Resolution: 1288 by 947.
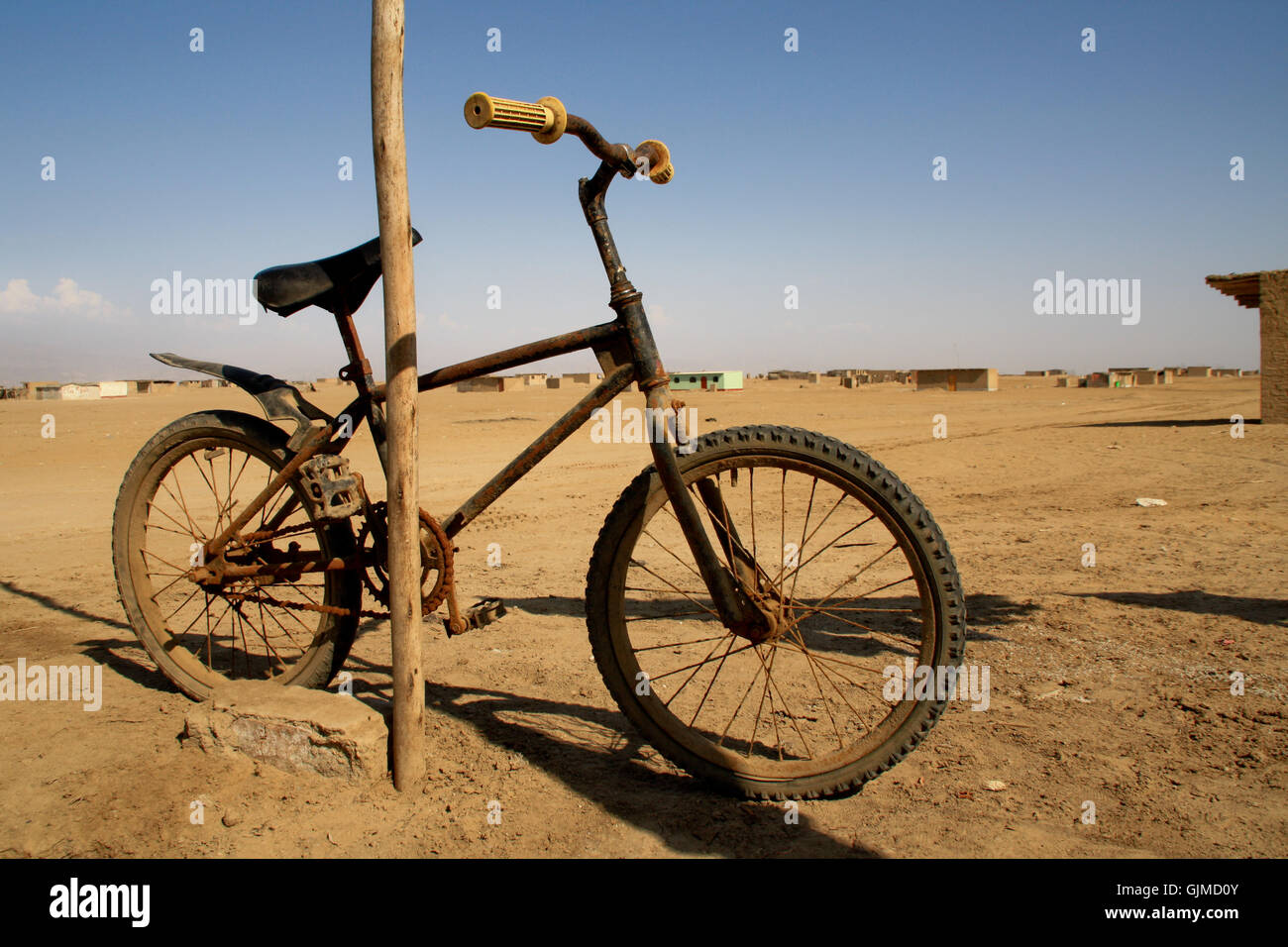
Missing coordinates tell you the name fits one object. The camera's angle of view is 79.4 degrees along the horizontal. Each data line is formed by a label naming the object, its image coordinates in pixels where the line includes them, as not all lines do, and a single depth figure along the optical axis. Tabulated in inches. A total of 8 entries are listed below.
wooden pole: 99.6
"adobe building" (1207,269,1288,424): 570.9
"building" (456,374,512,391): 1756.9
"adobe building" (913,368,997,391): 1486.2
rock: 103.7
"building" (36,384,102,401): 1593.3
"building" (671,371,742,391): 1846.7
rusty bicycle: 97.0
